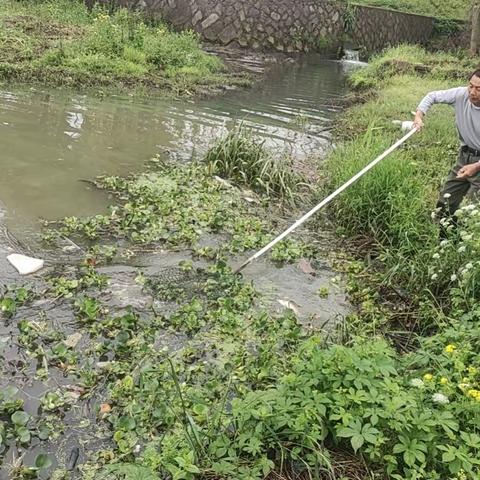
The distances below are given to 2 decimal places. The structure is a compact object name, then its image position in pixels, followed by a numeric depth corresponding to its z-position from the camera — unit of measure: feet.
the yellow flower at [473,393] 9.35
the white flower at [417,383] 9.64
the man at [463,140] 17.51
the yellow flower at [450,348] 10.67
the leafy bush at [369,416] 8.84
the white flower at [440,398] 9.24
